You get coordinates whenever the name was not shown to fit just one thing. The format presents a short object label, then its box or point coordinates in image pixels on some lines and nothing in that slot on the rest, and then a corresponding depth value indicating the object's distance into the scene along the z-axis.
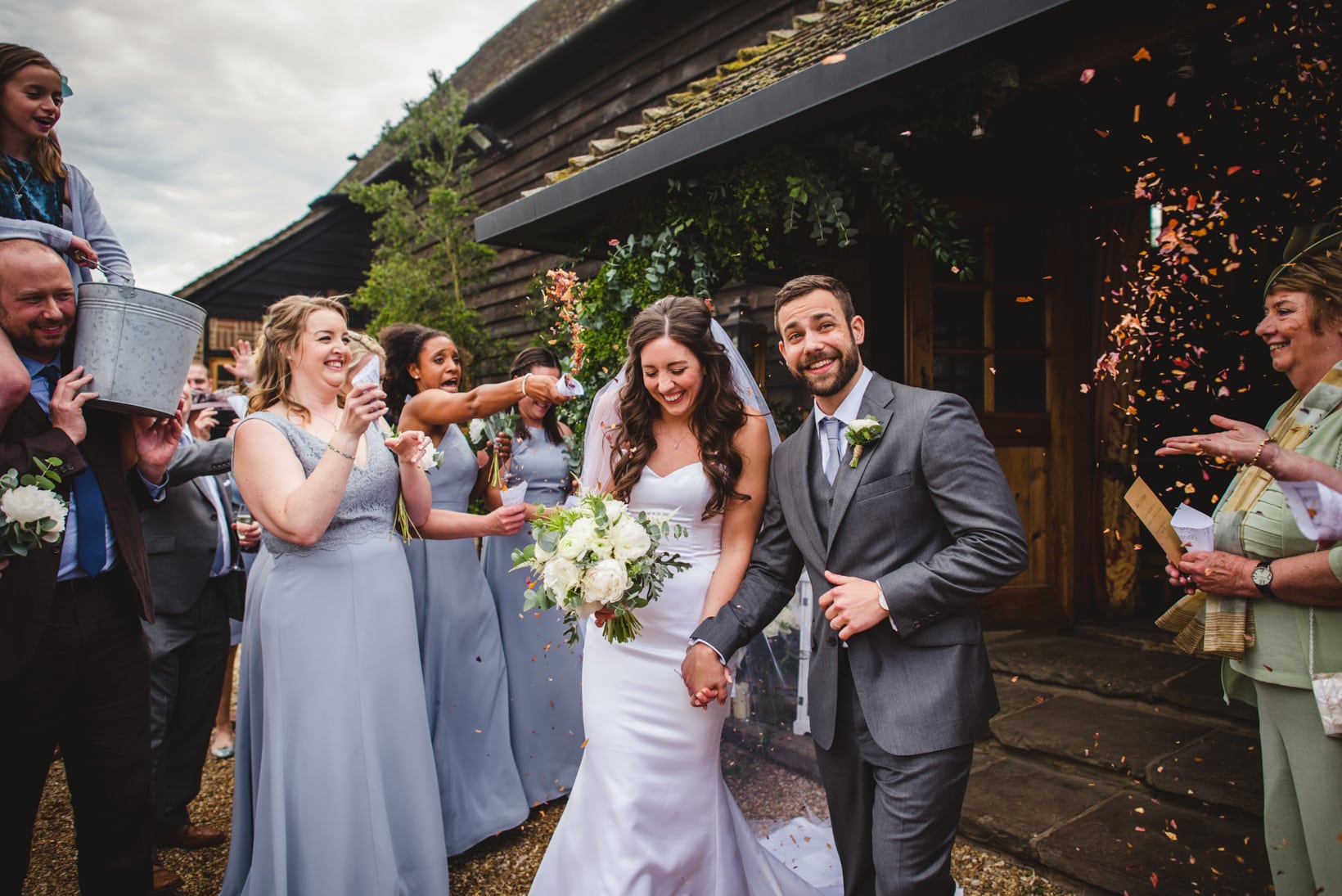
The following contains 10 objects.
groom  2.06
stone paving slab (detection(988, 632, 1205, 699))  4.50
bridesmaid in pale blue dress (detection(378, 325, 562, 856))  3.76
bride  2.49
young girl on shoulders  2.20
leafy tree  10.52
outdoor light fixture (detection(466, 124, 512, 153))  10.94
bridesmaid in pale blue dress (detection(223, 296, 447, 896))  2.67
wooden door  5.60
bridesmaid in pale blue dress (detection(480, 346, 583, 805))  4.20
